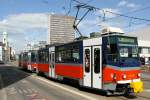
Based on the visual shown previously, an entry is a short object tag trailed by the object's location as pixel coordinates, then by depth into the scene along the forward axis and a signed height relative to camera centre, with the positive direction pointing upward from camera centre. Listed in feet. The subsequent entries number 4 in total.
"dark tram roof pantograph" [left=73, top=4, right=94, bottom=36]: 40.84 +10.71
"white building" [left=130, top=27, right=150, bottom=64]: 146.50 +12.08
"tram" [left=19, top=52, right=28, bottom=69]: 74.23 -2.02
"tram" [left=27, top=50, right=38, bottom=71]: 59.26 -1.88
